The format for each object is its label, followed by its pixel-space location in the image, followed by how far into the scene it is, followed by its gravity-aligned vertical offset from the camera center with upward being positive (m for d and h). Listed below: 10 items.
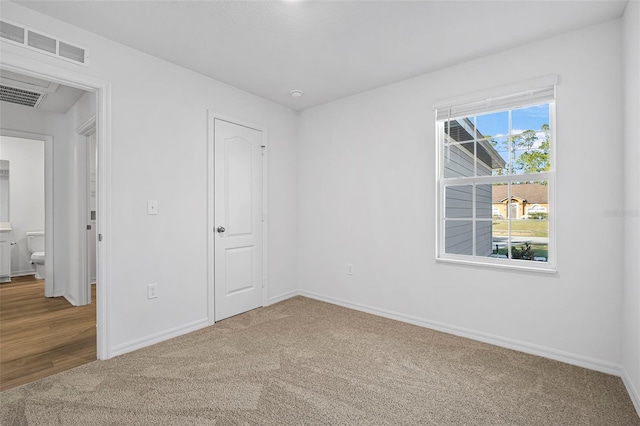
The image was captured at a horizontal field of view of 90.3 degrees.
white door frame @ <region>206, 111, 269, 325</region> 3.29 -0.03
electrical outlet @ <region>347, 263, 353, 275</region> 3.84 -0.69
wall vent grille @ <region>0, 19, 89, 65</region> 2.09 +1.18
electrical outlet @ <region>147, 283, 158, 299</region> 2.79 -0.70
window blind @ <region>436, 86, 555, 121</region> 2.59 +0.96
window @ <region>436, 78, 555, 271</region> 2.67 +0.29
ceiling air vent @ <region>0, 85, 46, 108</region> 3.49 +1.33
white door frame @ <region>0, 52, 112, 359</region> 2.51 +0.05
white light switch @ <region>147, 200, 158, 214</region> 2.80 +0.04
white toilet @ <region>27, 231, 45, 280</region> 5.55 -0.61
